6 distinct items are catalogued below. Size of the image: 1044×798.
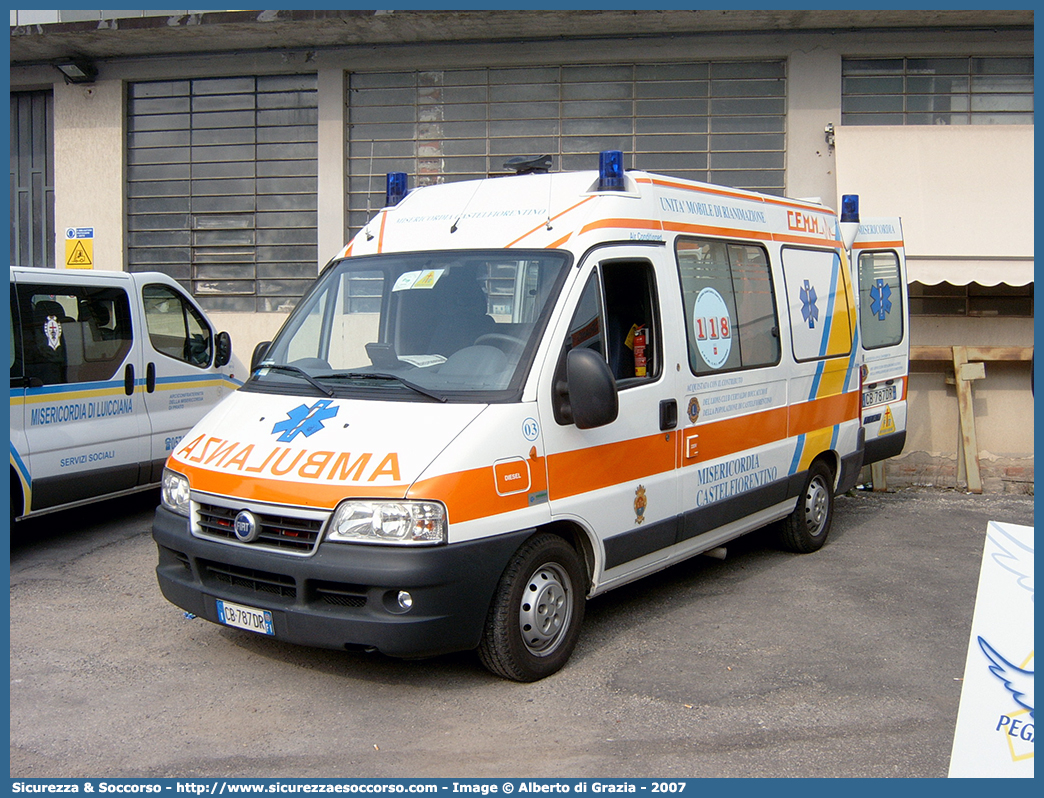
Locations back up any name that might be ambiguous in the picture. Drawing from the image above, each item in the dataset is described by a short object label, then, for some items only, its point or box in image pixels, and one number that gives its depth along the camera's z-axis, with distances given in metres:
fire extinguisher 5.35
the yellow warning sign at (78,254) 10.31
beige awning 9.59
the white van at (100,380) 6.80
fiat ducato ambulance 4.22
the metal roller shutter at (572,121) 11.31
